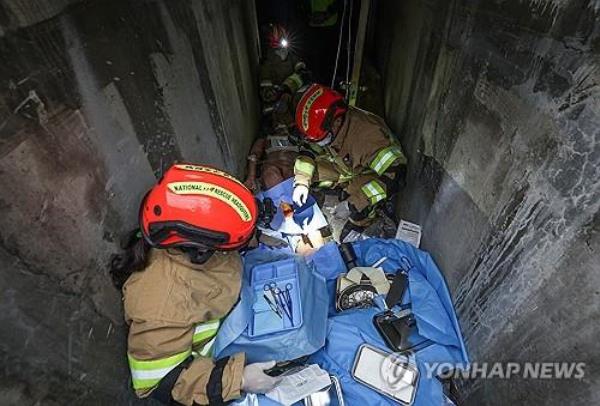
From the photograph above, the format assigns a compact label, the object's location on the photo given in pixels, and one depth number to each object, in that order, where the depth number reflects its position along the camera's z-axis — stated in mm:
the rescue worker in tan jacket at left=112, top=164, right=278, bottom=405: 1379
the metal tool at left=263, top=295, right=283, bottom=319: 1893
